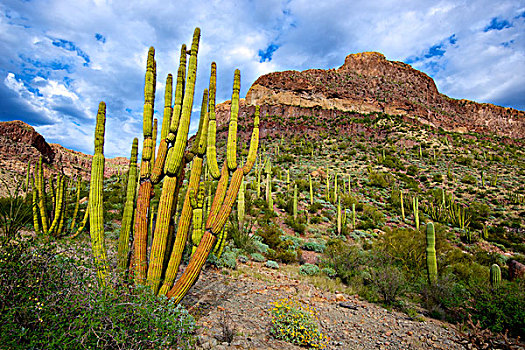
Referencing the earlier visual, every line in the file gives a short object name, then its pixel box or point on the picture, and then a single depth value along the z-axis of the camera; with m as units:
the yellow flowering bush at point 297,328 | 4.37
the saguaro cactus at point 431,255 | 7.92
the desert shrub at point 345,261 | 8.53
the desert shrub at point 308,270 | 8.62
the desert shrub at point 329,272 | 8.69
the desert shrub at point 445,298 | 6.23
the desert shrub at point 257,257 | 9.41
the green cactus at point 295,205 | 16.28
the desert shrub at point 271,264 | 8.93
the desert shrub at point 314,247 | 11.59
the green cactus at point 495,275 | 7.20
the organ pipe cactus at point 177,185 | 3.84
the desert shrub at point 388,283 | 7.00
